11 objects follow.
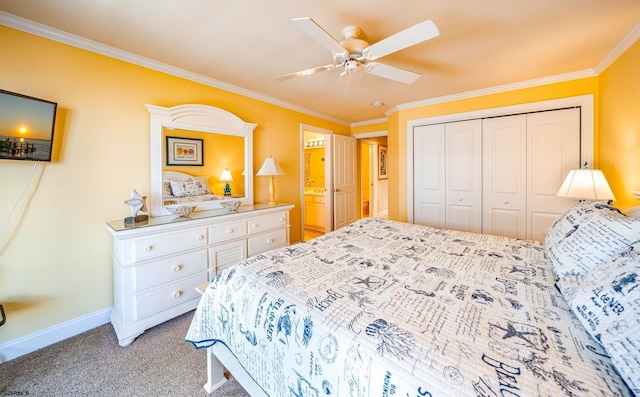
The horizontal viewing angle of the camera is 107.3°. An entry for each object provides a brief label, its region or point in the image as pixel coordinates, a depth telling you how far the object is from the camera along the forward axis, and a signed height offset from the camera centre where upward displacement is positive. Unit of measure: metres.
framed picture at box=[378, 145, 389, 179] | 6.67 +0.93
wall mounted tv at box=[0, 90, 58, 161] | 1.56 +0.48
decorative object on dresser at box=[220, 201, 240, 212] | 2.55 -0.12
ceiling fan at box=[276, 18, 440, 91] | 1.38 +1.00
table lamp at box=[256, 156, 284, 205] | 3.04 +0.31
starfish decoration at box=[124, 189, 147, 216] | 1.95 -0.06
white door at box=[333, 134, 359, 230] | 4.44 +0.25
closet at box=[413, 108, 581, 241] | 2.78 +0.30
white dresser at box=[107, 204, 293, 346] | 1.81 -0.58
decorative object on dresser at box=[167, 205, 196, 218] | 2.25 -0.16
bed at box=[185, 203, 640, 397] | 0.67 -0.49
